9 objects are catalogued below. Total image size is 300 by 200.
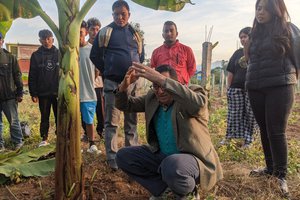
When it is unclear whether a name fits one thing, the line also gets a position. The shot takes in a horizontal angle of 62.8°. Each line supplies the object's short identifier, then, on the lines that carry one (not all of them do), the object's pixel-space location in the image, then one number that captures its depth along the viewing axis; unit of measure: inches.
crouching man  67.4
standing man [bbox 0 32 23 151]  129.3
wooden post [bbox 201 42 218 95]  140.4
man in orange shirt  120.3
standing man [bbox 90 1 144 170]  99.8
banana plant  62.3
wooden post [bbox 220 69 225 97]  406.4
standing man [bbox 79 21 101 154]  124.7
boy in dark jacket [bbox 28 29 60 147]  132.3
